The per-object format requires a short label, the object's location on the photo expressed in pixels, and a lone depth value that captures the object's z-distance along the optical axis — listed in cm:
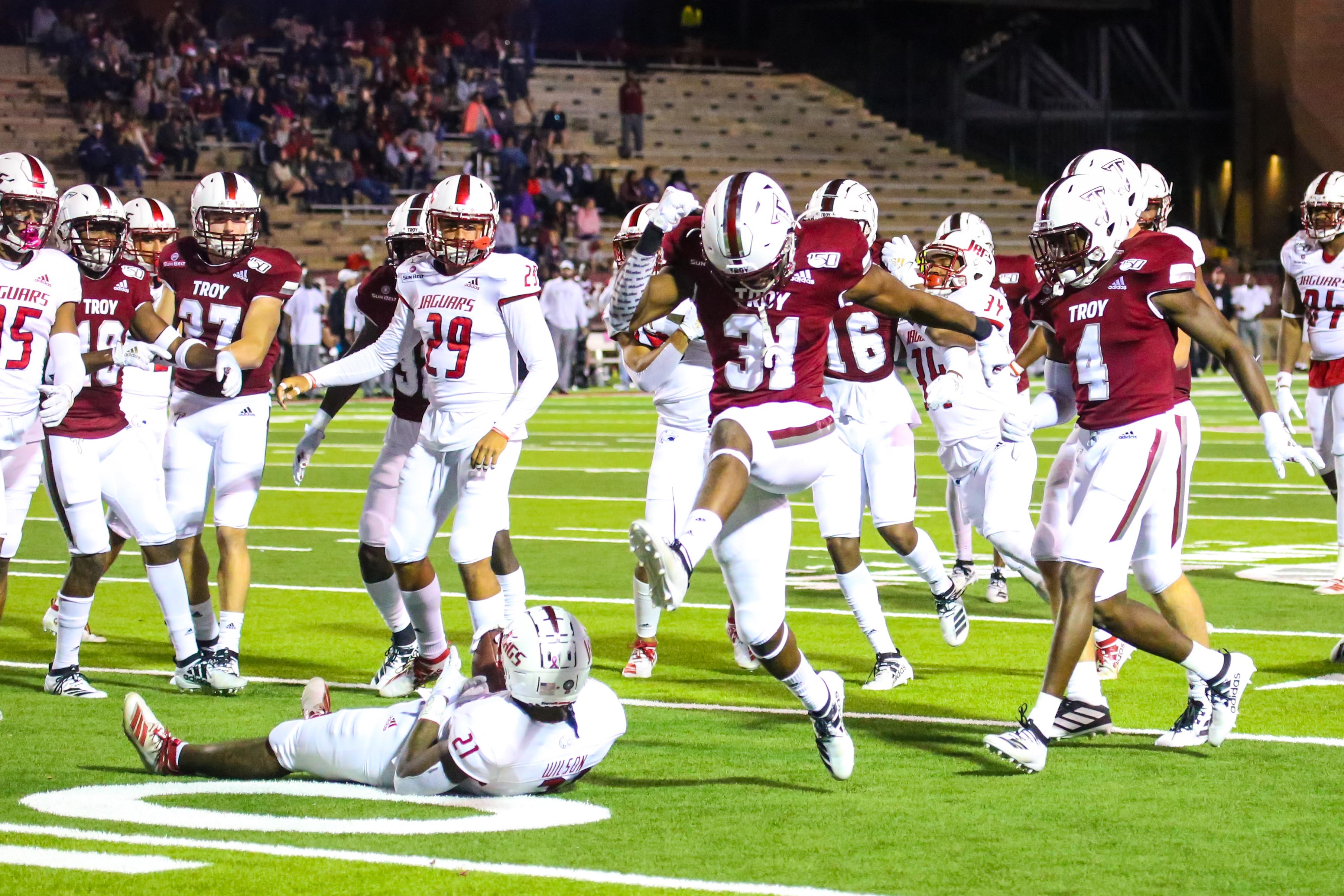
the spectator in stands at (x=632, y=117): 6581
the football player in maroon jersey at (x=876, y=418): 1562
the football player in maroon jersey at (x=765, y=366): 1101
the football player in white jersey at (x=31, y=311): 1378
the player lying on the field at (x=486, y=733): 1030
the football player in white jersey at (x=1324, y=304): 1872
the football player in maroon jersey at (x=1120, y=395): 1178
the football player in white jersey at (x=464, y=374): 1372
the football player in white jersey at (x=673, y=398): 1579
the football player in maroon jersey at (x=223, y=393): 1523
